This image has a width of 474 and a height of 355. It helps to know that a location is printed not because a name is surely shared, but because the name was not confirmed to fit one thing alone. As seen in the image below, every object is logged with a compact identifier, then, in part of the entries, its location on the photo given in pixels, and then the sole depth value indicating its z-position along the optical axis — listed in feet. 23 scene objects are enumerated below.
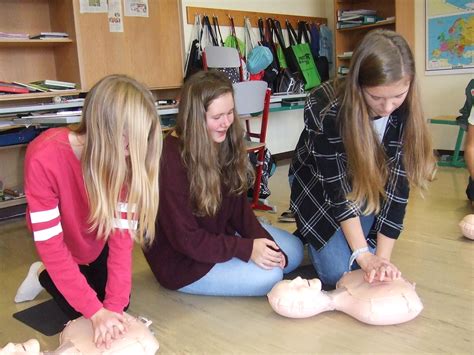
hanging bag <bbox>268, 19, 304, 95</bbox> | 13.12
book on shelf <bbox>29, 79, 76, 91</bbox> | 9.24
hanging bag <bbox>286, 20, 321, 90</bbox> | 13.76
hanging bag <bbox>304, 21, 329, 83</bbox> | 14.39
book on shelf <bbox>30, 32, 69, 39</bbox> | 9.14
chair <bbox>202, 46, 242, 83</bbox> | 10.21
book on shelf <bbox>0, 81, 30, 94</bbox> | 8.63
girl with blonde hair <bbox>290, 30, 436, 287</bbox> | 4.29
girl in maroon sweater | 4.88
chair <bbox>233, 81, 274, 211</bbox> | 8.44
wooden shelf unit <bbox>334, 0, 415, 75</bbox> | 12.90
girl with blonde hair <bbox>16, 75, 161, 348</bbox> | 3.66
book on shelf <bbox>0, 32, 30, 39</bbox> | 8.74
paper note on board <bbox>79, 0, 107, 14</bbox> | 9.64
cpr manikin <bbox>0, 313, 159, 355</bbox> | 3.77
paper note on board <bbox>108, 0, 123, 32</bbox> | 10.18
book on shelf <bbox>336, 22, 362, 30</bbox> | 13.93
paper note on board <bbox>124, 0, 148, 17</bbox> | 10.43
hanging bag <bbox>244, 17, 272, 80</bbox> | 12.46
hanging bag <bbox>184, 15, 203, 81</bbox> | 11.50
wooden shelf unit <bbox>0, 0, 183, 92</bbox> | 9.50
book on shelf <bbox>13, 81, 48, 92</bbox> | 8.90
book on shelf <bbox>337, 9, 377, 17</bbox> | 13.83
